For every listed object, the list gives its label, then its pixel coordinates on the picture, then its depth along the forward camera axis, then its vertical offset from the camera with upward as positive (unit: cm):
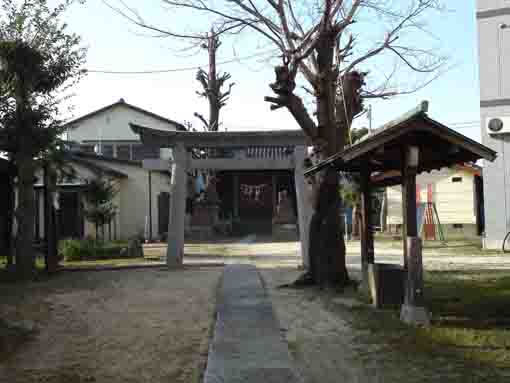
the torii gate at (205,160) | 1368 +135
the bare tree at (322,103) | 973 +201
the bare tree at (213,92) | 2759 +615
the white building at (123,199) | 2223 +64
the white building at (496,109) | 1591 +293
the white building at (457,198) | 2373 +48
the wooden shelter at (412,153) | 638 +74
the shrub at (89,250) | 1605 -108
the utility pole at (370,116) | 2057 +359
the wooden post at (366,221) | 884 -18
